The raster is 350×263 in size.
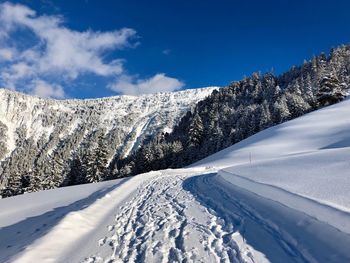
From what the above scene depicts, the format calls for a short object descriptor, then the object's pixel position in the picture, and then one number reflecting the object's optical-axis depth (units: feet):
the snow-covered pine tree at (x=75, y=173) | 204.10
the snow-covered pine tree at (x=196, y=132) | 266.36
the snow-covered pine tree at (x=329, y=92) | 190.08
